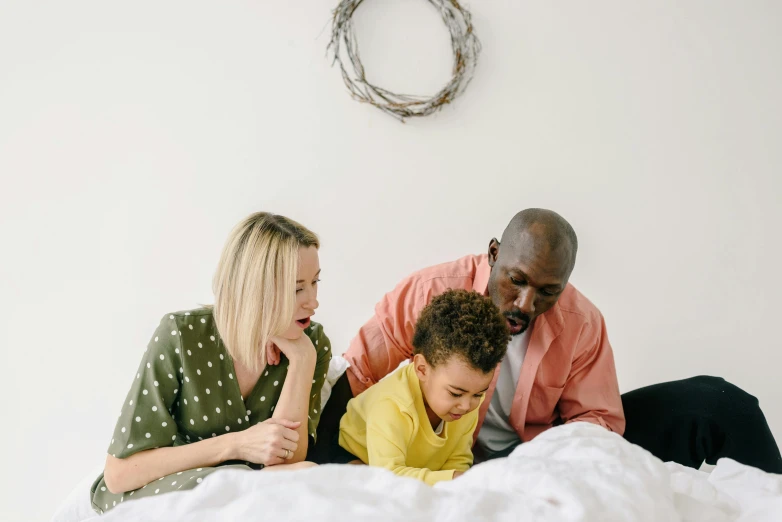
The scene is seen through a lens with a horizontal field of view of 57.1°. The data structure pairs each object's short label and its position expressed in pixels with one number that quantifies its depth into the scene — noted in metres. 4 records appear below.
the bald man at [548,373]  1.64
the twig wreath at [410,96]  2.18
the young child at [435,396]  1.42
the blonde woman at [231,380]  1.36
